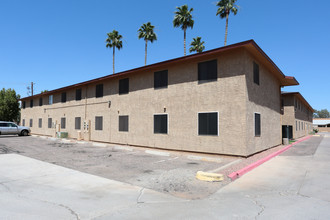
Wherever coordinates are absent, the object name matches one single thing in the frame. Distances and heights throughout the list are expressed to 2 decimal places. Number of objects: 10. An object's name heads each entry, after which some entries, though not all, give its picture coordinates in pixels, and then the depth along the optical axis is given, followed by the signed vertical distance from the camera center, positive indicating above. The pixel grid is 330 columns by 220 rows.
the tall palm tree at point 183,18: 35.22 +16.44
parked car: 26.58 -1.56
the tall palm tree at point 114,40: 42.34 +15.30
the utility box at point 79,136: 22.27 -1.94
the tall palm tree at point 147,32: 39.51 +15.81
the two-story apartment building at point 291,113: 24.88 +0.65
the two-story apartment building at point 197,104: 11.77 +0.99
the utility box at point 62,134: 24.17 -1.91
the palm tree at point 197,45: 40.12 +13.81
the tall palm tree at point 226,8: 34.03 +17.57
